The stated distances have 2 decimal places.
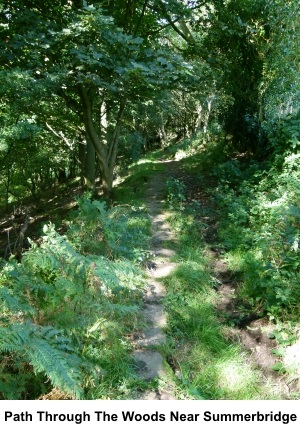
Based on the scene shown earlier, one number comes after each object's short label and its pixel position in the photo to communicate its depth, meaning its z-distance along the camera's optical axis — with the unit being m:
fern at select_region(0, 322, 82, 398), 2.26
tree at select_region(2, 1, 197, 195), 5.55
